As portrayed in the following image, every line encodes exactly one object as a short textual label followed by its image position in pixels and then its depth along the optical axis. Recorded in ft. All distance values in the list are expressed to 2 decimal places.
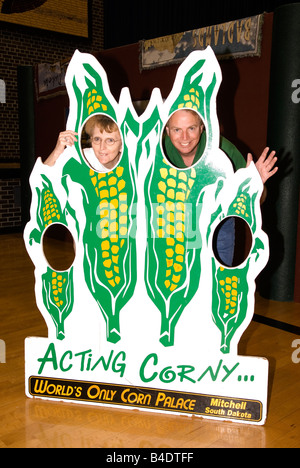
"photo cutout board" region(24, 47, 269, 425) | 5.18
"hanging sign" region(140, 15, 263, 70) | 10.18
